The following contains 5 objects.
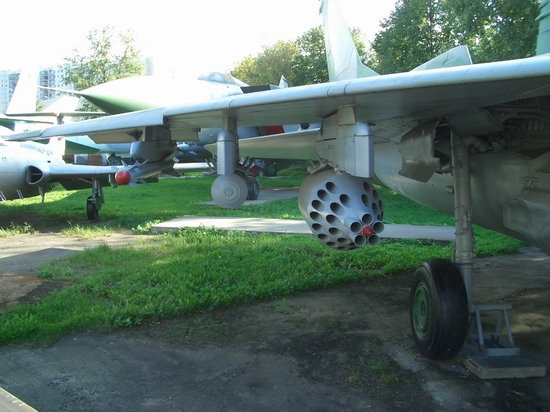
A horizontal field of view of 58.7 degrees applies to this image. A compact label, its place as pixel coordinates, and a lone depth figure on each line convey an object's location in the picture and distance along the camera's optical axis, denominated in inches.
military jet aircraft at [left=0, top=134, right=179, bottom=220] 405.7
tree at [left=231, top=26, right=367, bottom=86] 1235.9
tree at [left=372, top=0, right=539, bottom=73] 414.3
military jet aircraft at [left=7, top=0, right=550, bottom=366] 122.6
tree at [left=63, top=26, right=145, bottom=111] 1234.6
